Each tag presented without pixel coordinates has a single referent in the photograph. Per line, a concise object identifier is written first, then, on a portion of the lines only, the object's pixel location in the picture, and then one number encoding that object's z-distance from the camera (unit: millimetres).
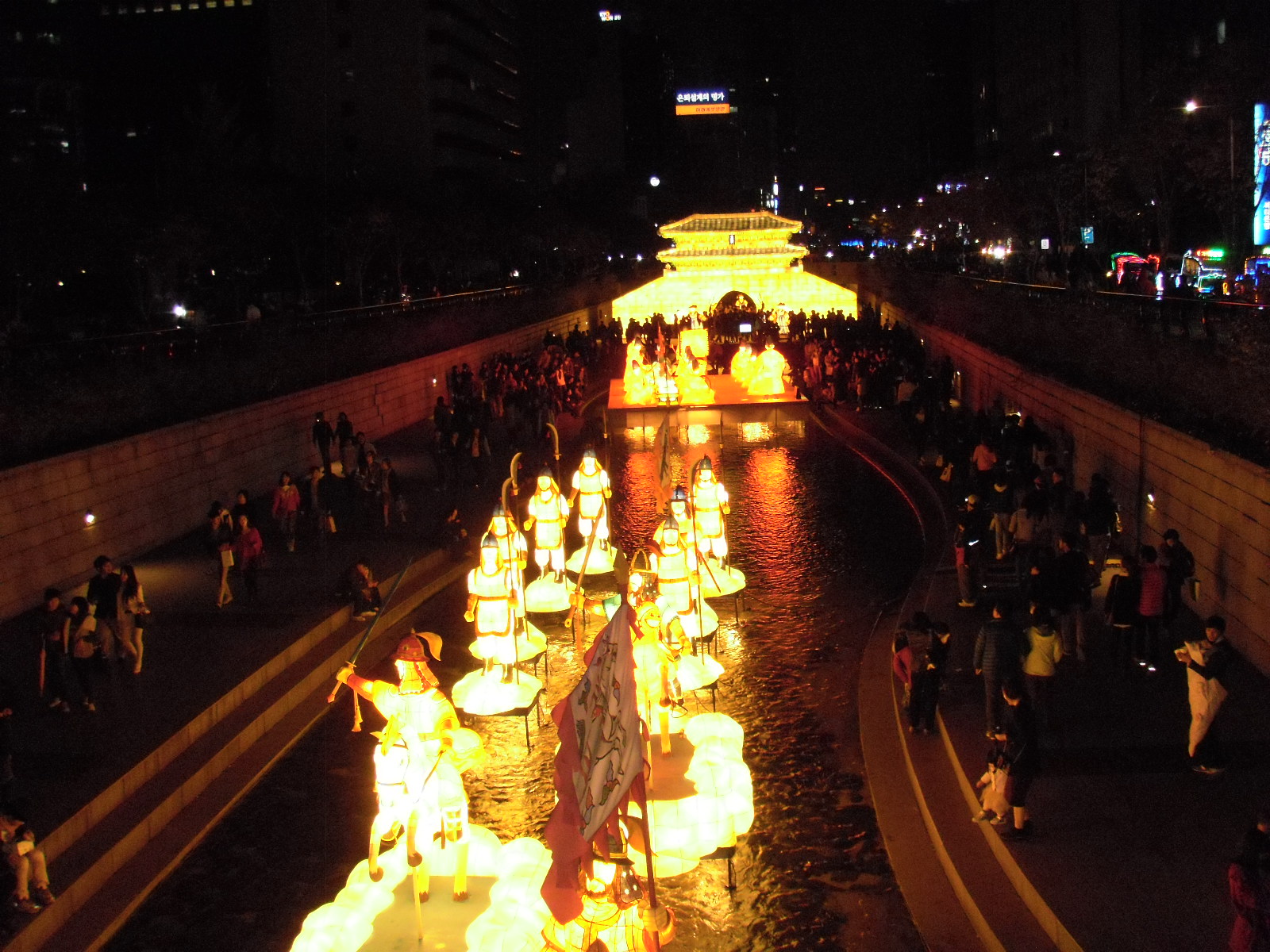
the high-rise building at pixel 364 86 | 75688
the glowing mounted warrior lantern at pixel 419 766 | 7590
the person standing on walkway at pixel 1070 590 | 11203
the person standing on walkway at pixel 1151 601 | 10758
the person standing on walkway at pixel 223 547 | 13883
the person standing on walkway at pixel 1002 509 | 14953
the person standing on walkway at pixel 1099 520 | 13648
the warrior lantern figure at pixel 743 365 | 33031
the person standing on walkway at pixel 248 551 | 14047
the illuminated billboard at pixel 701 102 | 185125
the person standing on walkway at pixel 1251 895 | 5855
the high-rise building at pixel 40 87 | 29078
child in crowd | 7980
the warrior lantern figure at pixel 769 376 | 31797
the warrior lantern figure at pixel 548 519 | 14281
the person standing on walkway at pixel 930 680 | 10023
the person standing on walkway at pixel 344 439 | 20953
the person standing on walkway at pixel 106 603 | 11391
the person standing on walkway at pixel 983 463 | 16547
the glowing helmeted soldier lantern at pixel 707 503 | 14289
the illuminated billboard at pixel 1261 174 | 28266
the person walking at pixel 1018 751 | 7840
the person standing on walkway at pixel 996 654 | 9047
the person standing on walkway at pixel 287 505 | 16328
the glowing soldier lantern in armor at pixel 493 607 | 11477
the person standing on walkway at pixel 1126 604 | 10820
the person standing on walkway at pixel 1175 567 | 10873
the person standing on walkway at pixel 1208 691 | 8641
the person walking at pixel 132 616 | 11555
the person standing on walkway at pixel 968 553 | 13234
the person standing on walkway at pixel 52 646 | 10422
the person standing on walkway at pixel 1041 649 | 9578
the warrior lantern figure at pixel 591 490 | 15773
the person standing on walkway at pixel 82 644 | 10711
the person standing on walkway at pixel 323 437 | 20625
